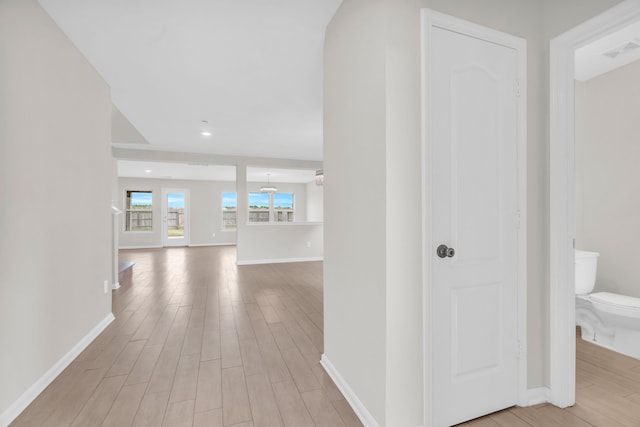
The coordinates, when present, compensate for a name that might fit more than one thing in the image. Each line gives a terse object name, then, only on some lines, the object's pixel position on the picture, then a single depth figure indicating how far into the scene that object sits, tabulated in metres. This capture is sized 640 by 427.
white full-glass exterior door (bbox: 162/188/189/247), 10.30
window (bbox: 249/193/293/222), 11.58
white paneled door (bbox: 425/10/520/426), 1.45
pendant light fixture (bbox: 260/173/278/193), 9.63
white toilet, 2.26
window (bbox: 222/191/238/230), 11.04
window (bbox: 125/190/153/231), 9.98
